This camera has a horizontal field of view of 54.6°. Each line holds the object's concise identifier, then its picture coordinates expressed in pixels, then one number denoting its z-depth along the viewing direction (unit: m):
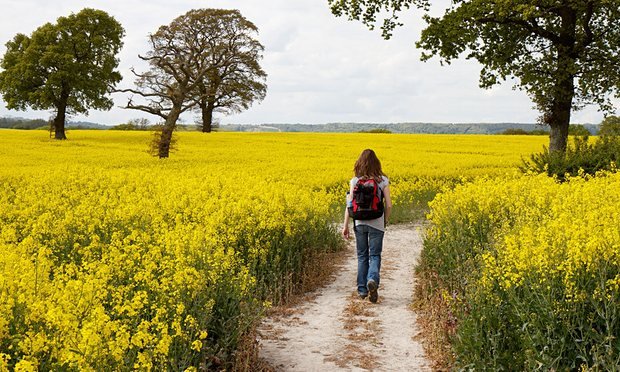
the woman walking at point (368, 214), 8.42
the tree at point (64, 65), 42.41
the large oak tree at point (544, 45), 20.64
